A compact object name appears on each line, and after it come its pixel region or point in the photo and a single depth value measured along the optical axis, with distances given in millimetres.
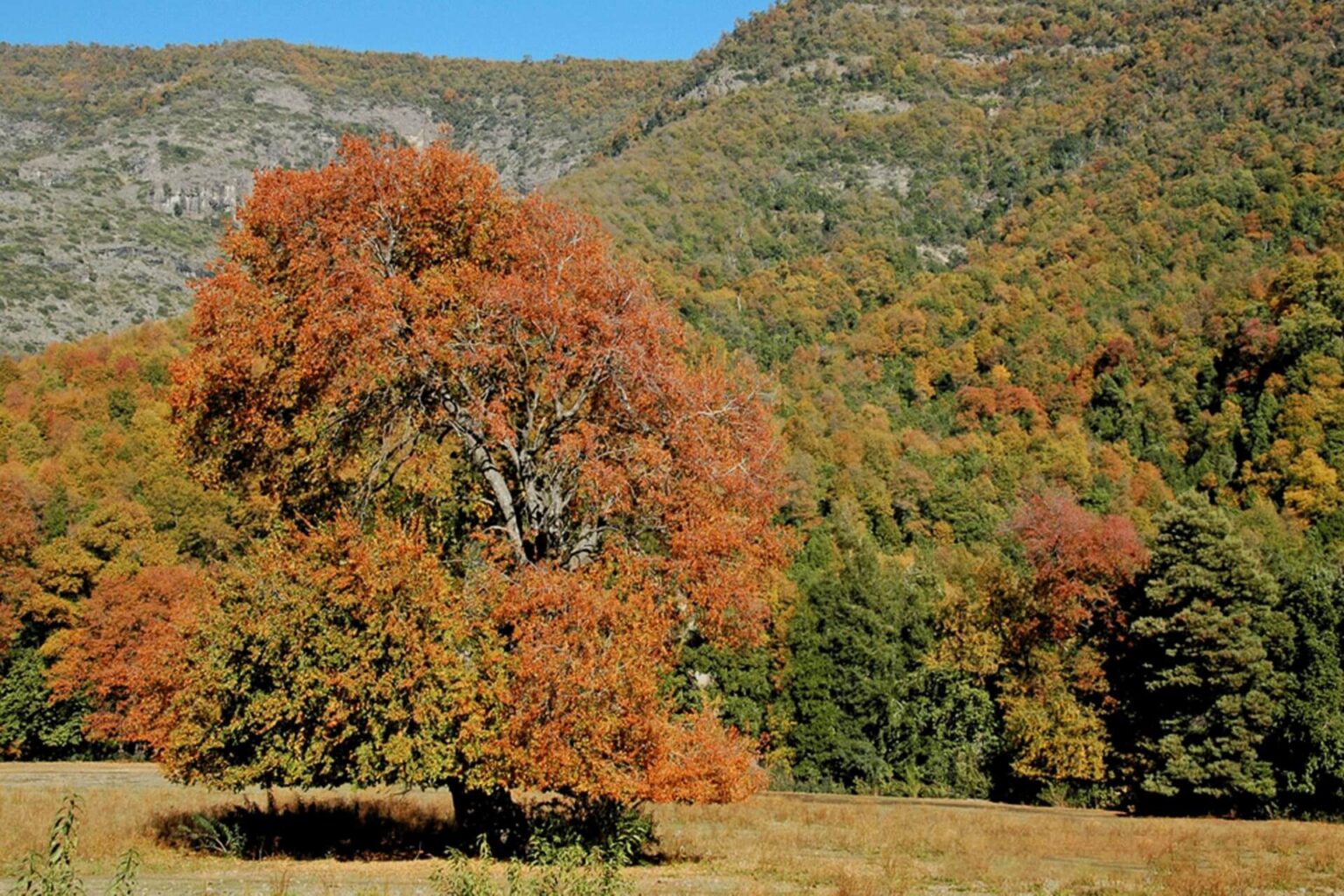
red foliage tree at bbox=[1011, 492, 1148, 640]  57812
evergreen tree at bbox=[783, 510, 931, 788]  60312
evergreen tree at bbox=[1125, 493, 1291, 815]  43250
